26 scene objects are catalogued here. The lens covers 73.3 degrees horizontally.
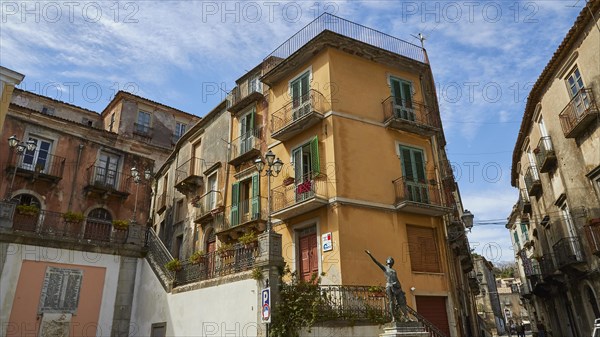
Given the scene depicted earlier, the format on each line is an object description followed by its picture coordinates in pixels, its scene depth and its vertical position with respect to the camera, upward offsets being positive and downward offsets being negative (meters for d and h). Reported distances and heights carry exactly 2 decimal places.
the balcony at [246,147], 18.88 +8.56
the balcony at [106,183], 21.31 +7.99
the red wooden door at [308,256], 14.95 +2.77
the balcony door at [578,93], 15.31 +8.73
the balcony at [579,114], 14.72 +7.73
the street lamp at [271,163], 11.73 +4.66
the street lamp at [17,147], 16.02 +7.67
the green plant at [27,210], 14.46 +4.47
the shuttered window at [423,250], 15.22 +2.94
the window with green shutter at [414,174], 15.85 +5.95
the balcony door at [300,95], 16.87 +9.62
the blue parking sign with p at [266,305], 9.45 +0.69
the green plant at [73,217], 15.34 +4.44
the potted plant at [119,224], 16.20 +4.34
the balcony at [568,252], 16.91 +3.05
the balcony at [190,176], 22.59 +8.73
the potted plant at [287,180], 16.61 +5.98
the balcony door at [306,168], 15.52 +6.28
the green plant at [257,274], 10.48 +1.51
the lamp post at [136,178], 19.30 +7.56
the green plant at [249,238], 13.78 +3.26
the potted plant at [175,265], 14.30 +2.43
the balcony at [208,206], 20.19 +6.47
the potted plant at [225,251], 12.62 +2.53
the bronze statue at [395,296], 9.98 +0.84
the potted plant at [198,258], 13.65 +2.52
